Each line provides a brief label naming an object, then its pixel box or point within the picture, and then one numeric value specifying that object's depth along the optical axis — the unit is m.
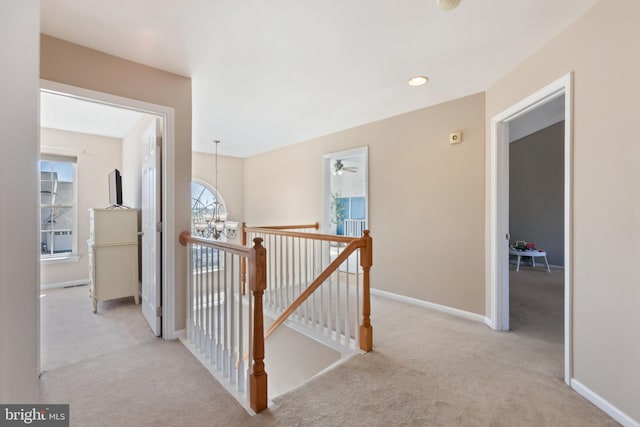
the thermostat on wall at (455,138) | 3.04
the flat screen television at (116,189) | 3.82
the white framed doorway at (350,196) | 6.12
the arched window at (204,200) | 6.11
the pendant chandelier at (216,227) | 4.04
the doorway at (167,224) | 2.50
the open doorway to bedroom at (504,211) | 1.84
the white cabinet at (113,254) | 3.30
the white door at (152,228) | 2.57
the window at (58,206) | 4.26
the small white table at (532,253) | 5.27
